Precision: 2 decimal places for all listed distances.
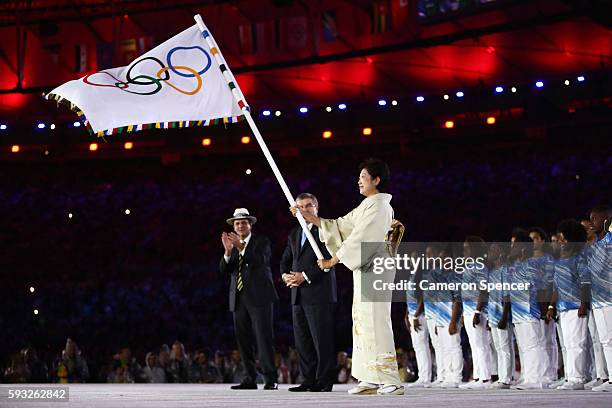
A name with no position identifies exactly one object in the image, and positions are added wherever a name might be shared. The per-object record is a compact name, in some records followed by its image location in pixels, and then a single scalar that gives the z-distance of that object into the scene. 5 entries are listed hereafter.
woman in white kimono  11.16
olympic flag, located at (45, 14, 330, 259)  12.73
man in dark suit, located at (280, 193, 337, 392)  13.92
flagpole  11.70
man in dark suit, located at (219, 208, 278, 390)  15.30
